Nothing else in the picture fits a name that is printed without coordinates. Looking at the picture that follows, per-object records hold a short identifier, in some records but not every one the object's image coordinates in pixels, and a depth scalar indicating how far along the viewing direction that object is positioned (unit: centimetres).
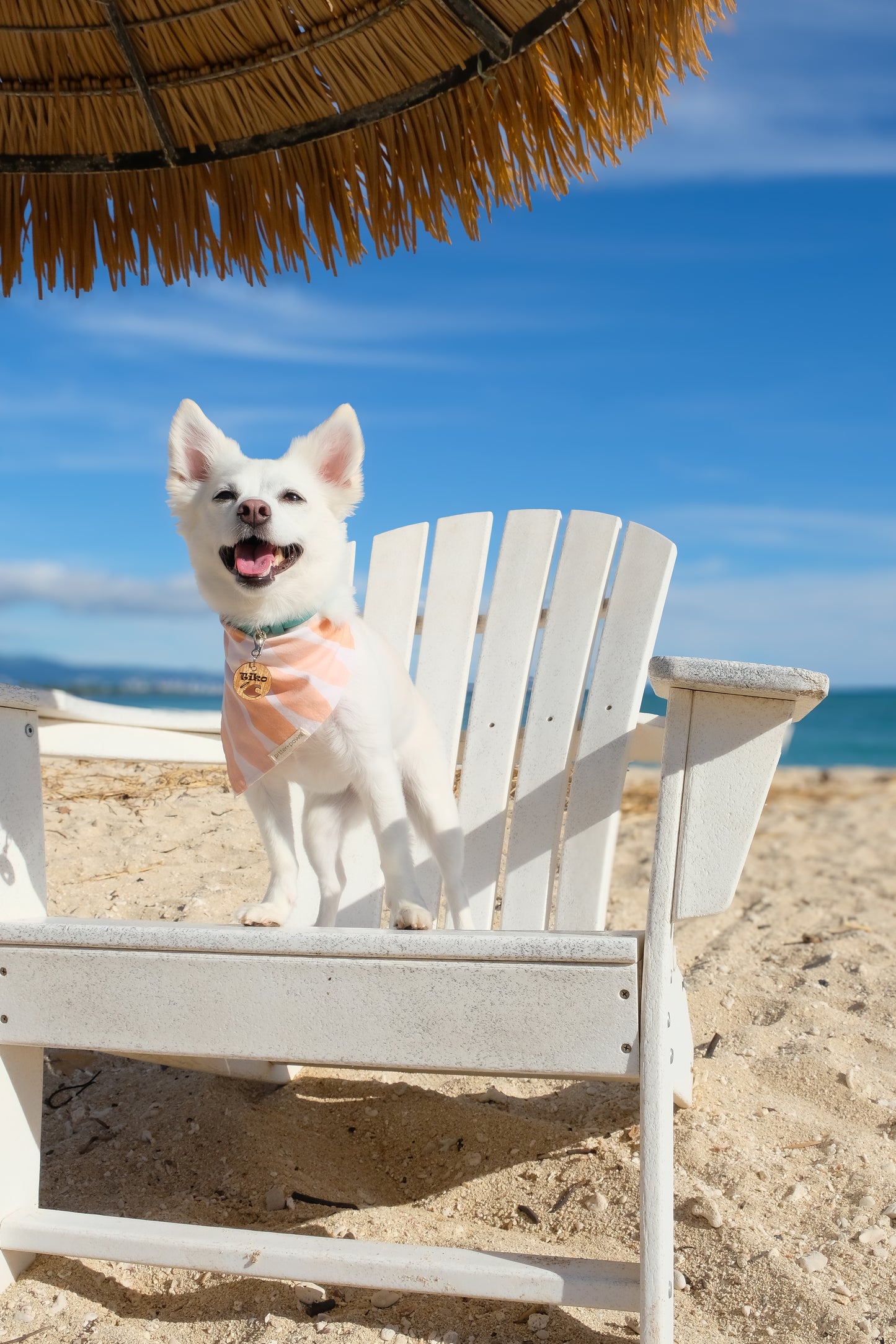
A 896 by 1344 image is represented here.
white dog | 202
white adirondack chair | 159
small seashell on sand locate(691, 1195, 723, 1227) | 196
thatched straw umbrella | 218
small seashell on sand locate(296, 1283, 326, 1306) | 182
